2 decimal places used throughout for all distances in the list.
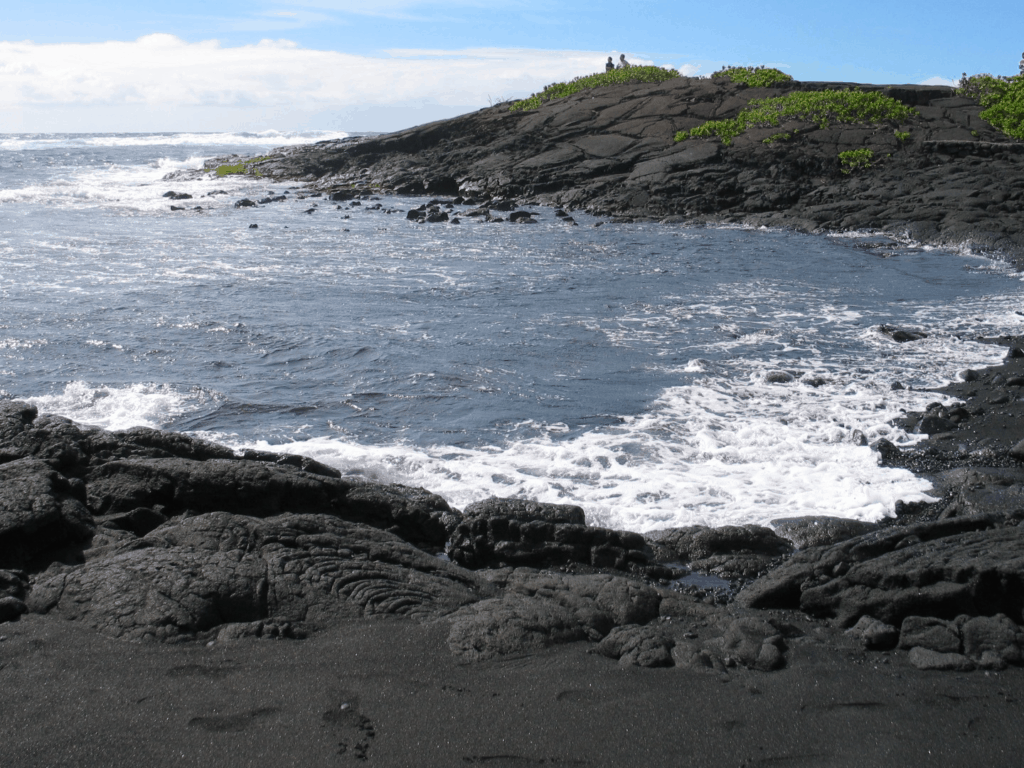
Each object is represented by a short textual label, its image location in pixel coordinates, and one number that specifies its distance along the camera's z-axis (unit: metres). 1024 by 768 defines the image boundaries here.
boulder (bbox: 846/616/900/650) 5.55
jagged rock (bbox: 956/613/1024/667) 5.24
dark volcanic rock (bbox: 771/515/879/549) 7.76
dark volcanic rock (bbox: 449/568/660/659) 5.40
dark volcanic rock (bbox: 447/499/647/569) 7.27
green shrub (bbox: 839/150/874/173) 35.31
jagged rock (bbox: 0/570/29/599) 5.77
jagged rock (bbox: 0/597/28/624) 5.52
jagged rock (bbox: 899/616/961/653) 5.43
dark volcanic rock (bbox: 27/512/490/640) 5.55
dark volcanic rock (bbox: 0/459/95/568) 6.30
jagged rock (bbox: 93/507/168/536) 6.99
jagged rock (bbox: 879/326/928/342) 15.26
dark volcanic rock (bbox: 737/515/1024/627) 5.75
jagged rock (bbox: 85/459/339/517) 7.39
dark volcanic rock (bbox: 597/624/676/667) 5.29
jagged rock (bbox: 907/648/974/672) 5.19
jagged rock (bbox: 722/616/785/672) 5.30
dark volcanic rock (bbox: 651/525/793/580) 7.23
